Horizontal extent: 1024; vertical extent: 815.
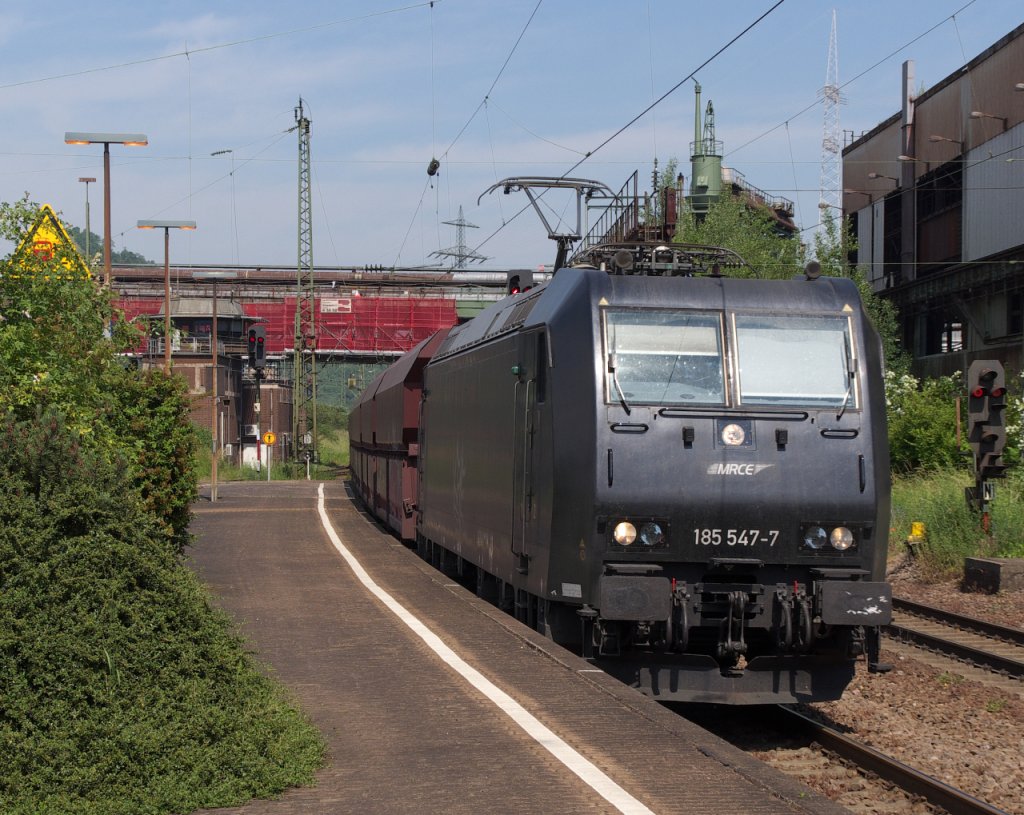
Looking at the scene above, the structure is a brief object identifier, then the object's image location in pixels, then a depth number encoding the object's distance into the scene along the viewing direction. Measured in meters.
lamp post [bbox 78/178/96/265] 40.34
